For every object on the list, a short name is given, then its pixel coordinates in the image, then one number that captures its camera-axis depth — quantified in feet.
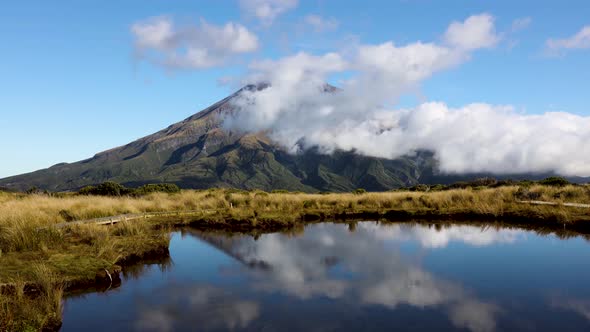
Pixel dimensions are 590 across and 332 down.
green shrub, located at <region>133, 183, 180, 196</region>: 178.91
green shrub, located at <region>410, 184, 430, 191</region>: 215.96
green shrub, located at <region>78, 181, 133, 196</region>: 171.53
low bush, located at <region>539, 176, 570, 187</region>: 169.97
